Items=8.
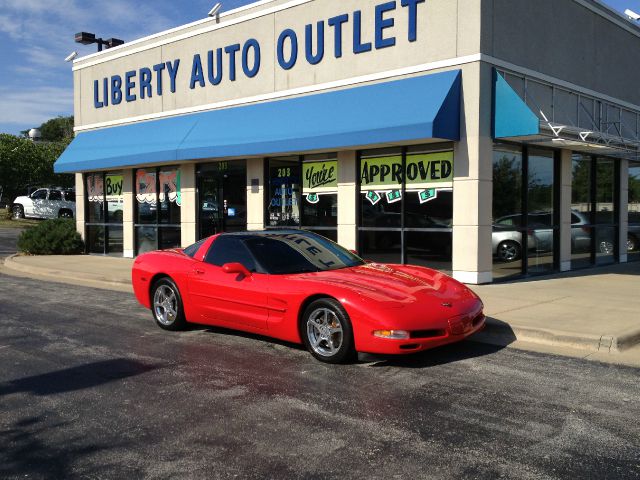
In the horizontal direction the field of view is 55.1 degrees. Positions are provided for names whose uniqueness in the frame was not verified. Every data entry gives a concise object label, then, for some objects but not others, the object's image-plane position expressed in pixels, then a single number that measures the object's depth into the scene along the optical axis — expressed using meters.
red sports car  5.99
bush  19.05
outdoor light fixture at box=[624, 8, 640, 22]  15.60
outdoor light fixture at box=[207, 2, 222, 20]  15.46
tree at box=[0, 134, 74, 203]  35.88
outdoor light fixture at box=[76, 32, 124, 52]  20.23
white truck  33.19
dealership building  11.18
